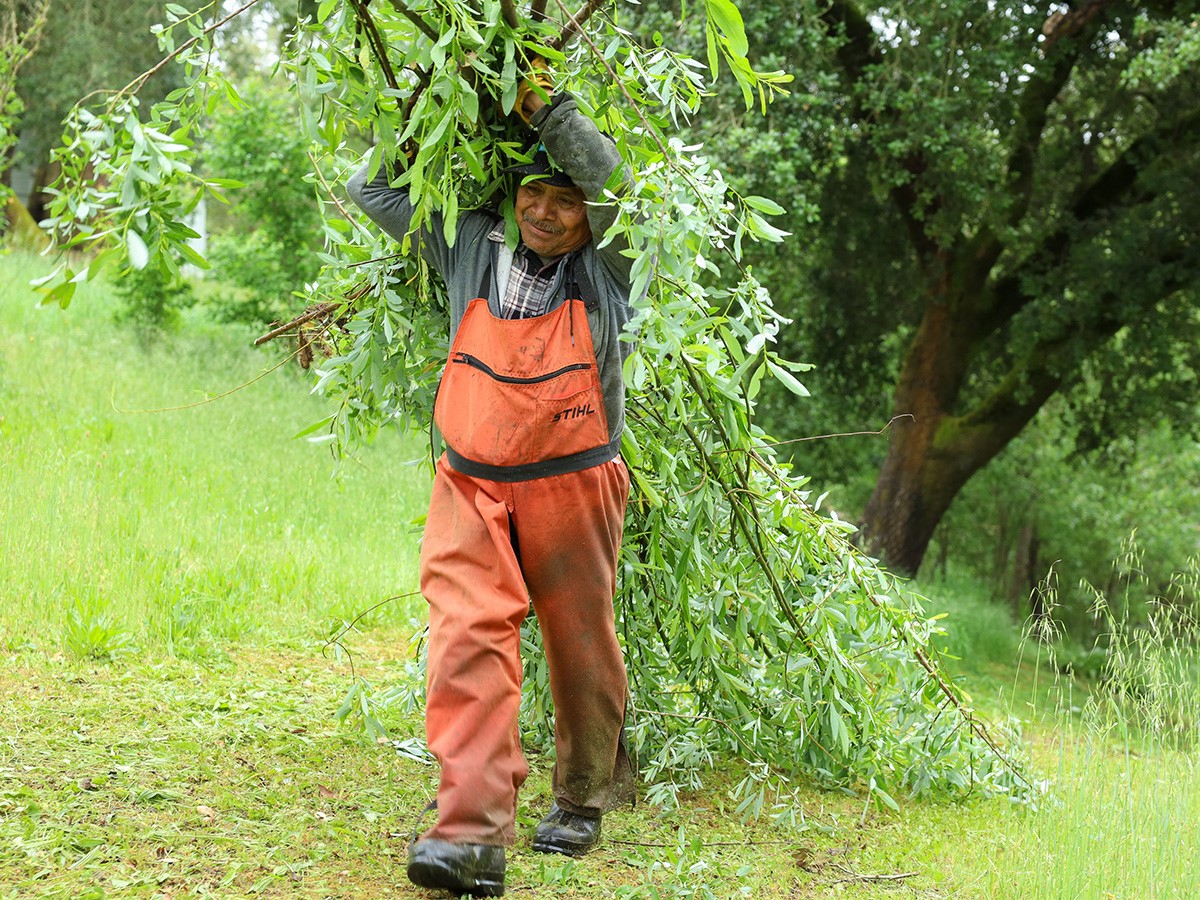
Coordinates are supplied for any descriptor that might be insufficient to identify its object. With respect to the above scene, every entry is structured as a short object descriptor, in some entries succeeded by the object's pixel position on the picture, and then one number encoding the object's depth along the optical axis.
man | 3.07
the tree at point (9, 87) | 8.24
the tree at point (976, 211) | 9.29
